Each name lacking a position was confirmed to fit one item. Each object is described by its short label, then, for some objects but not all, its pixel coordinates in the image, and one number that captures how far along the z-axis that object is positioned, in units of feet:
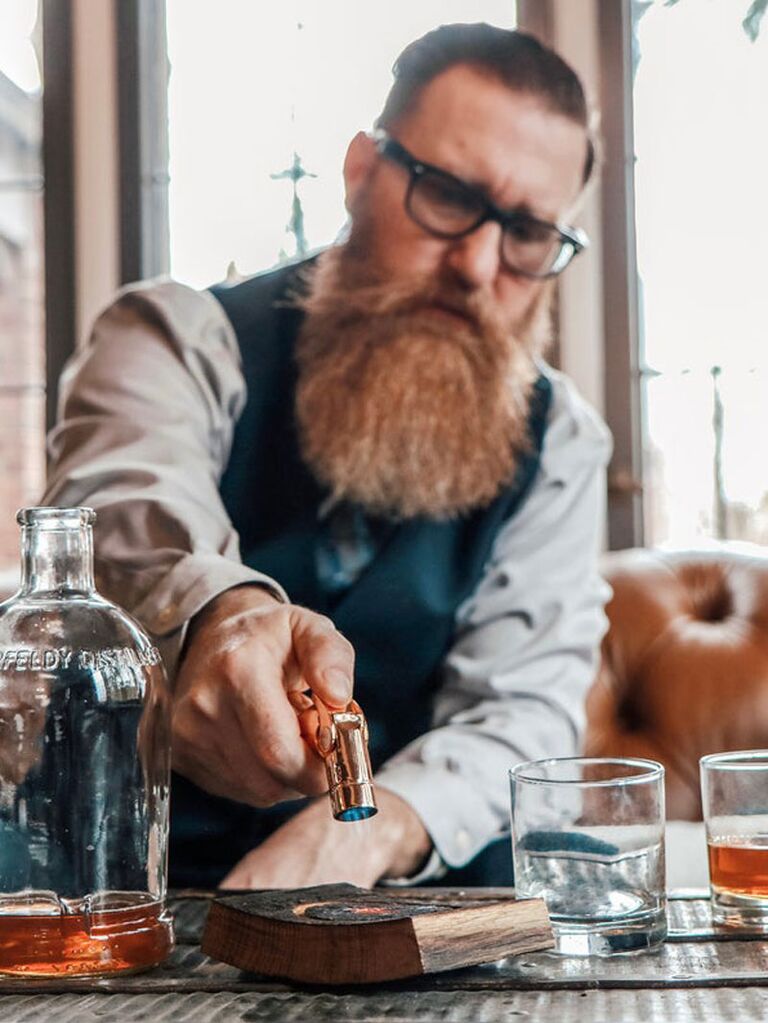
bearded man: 3.23
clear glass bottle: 1.89
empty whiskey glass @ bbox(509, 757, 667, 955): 1.85
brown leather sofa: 4.54
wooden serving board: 1.66
